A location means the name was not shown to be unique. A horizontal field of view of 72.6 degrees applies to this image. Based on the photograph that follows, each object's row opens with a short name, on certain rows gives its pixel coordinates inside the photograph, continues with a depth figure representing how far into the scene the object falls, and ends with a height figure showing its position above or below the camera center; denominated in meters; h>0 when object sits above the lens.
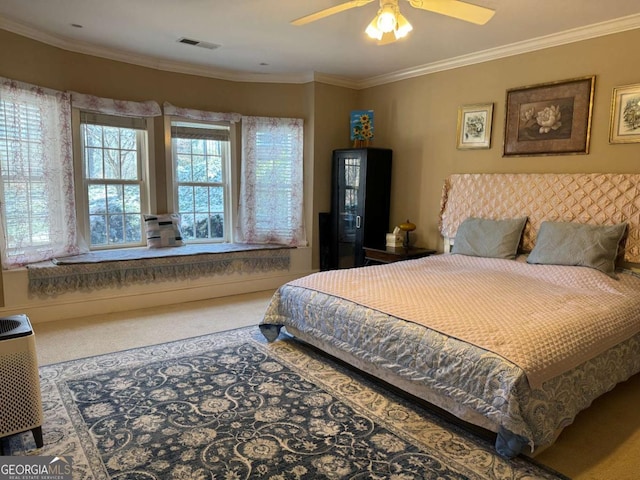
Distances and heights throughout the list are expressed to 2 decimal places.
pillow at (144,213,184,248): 4.87 -0.60
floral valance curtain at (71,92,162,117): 4.32 +0.73
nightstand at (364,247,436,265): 4.57 -0.76
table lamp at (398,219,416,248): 4.81 -0.49
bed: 2.07 -0.74
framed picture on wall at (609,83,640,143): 3.40 +0.56
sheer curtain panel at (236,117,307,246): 5.38 -0.03
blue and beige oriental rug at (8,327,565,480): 1.99 -1.30
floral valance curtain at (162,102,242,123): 4.88 +0.74
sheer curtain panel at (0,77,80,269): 3.79 +0.00
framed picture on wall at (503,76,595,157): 3.69 +0.59
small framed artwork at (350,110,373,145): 5.15 +0.66
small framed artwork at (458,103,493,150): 4.35 +0.59
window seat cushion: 4.00 -0.91
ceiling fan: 2.49 +0.99
